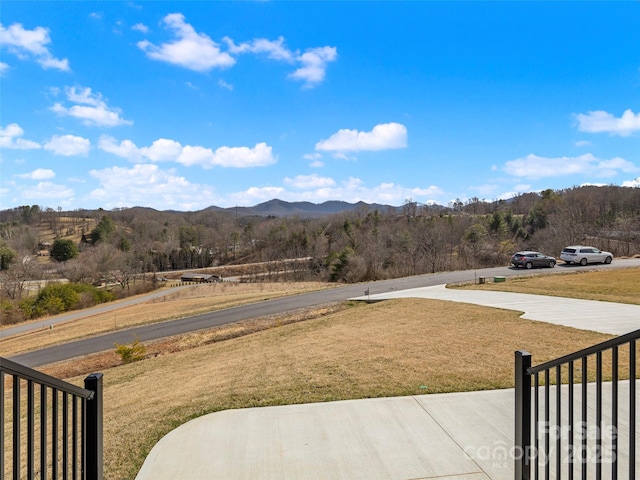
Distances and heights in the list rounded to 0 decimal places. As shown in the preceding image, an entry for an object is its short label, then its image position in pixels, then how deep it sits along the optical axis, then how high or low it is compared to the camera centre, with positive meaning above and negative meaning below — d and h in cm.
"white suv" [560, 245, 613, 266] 2584 -108
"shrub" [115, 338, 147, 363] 1188 -339
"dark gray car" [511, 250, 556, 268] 2572 -133
